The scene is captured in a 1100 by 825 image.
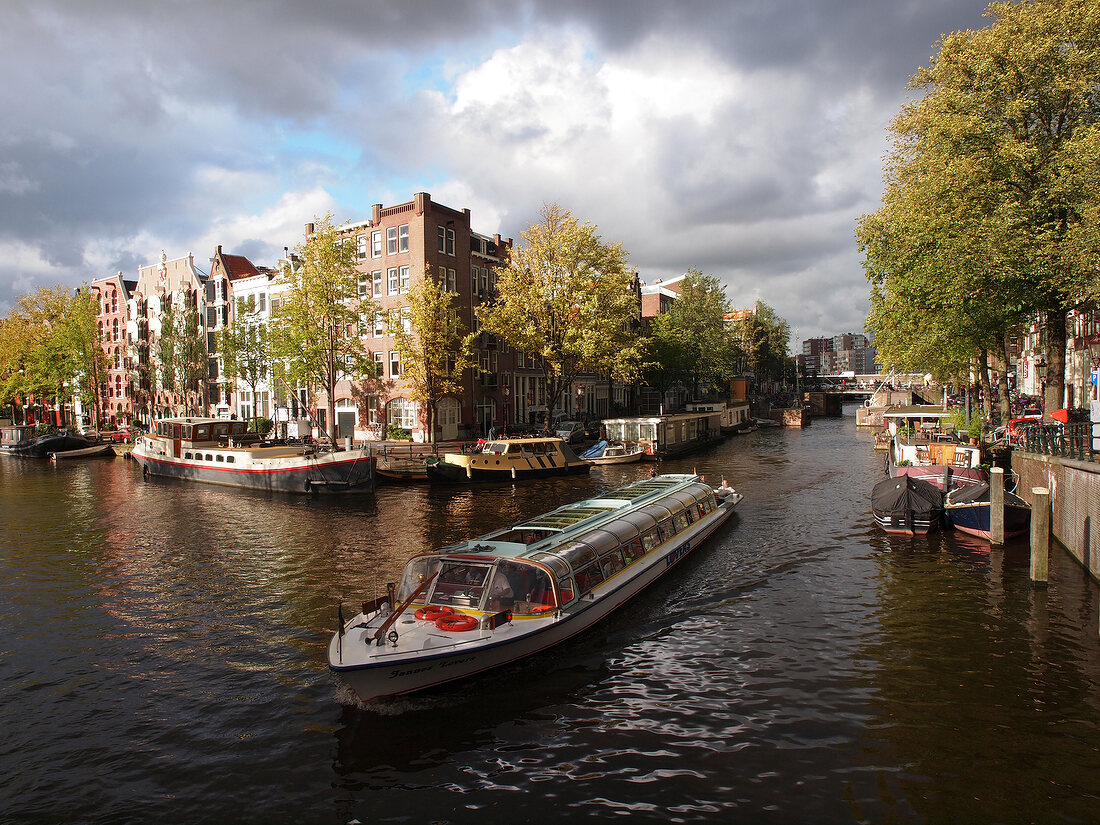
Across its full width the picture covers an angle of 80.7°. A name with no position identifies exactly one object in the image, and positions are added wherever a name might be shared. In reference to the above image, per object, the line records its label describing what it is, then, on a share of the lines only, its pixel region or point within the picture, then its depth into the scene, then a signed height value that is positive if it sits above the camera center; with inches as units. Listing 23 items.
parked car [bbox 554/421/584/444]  2114.9 -83.0
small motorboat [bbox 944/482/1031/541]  881.5 -161.9
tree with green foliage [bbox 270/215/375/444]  1779.0 +275.5
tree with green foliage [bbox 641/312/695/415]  3112.7 +235.8
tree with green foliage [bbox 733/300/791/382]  4377.5 +444.7
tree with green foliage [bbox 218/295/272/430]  2293.3 +239.7
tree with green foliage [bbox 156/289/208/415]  2583.7 +269.5
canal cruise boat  447.5 -158.6
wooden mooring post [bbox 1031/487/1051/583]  667.4 -146.2
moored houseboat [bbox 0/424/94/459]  2348.7 -81.2
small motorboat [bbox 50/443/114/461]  2331.4 -119.0
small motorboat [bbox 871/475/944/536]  929.5 -158.3
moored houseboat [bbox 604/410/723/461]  1991.9 -92.8
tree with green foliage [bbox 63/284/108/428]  2758.4 +323.7
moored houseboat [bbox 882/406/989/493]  986.7 -105.1
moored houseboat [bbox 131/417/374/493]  1380.4 -104.0
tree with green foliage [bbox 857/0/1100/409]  1002.1 +358.3
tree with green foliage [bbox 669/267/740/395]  3435.0 +412.3
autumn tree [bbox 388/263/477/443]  1774.1 +192.0
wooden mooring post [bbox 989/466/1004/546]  837.8 -154.8
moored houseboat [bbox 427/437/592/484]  1487.5 -127.6
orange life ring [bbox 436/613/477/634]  479.2 -158.9
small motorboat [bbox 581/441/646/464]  1826.4 -137.5
